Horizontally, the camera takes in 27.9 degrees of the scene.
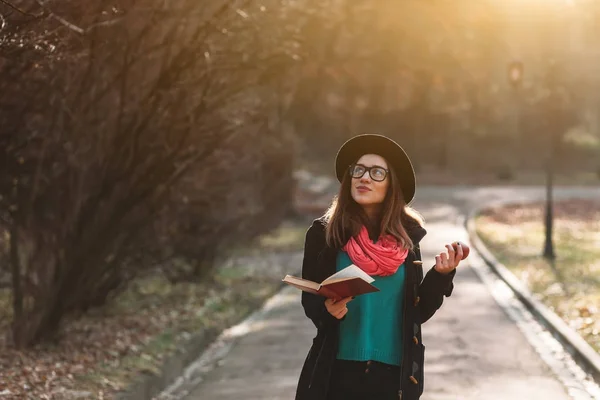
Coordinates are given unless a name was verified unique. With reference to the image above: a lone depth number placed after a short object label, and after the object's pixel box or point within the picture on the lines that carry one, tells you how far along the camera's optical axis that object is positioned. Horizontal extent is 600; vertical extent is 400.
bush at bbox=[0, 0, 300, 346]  10.02
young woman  4.90
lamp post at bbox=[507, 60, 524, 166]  26.50
